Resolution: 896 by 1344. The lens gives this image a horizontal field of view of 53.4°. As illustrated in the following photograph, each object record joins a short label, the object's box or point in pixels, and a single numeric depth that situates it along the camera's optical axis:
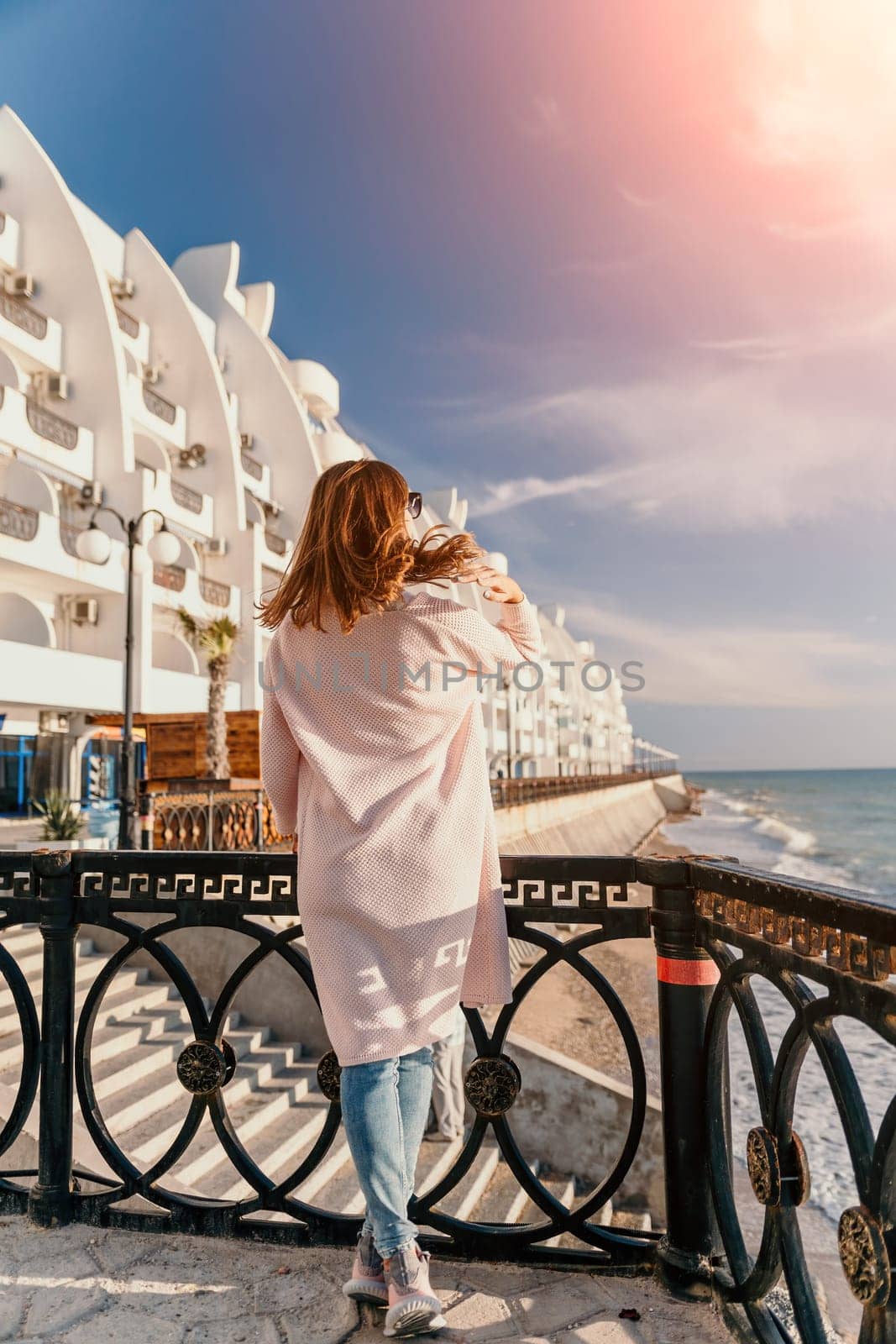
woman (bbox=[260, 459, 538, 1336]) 1.95
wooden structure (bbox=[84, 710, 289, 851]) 11.35
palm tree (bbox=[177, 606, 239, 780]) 17.12
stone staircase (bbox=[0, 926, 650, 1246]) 6.20
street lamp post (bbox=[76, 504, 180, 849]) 11.80
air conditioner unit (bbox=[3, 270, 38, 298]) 21.27
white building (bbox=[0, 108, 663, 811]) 19.62
